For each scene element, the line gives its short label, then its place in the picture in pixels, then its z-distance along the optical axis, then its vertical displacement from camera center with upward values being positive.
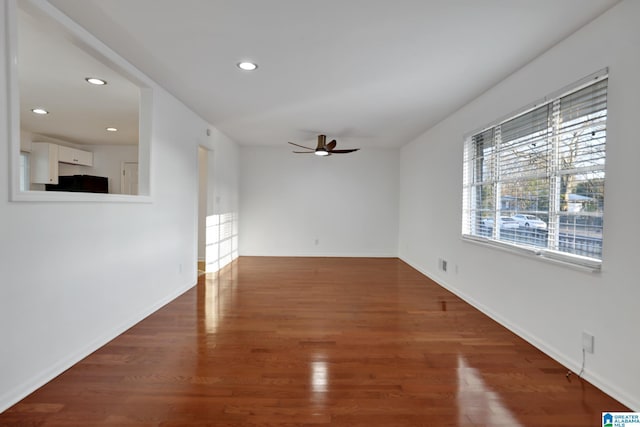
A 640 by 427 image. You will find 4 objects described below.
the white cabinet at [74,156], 6.50 +1.02
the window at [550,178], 2.23 +0.27
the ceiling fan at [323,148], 5.38 +0.98
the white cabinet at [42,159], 6.24 +0.86
